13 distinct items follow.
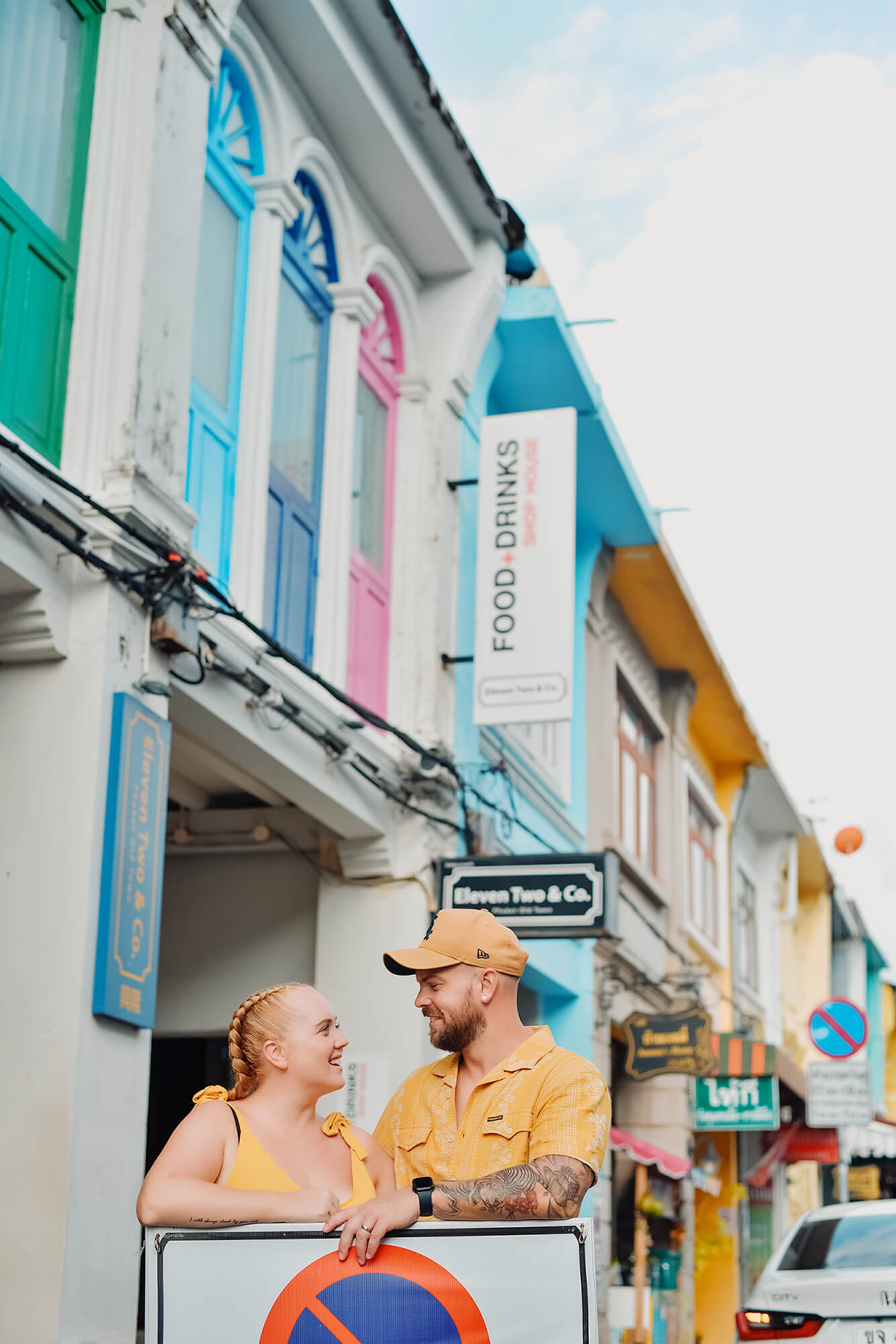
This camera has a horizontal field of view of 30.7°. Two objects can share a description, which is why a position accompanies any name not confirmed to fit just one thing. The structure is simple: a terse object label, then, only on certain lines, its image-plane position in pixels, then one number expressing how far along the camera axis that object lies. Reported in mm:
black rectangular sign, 10273
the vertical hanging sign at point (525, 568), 11234
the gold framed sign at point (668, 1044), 14445
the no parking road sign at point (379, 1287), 3221
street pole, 28672
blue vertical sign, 6852
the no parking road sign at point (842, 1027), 19016
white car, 6875
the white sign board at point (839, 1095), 20141
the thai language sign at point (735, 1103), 17453
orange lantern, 23578
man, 3238
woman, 3227
